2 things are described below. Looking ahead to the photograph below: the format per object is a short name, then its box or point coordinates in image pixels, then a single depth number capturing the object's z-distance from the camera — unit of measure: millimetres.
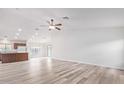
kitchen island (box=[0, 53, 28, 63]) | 5656
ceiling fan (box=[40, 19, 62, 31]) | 3720
